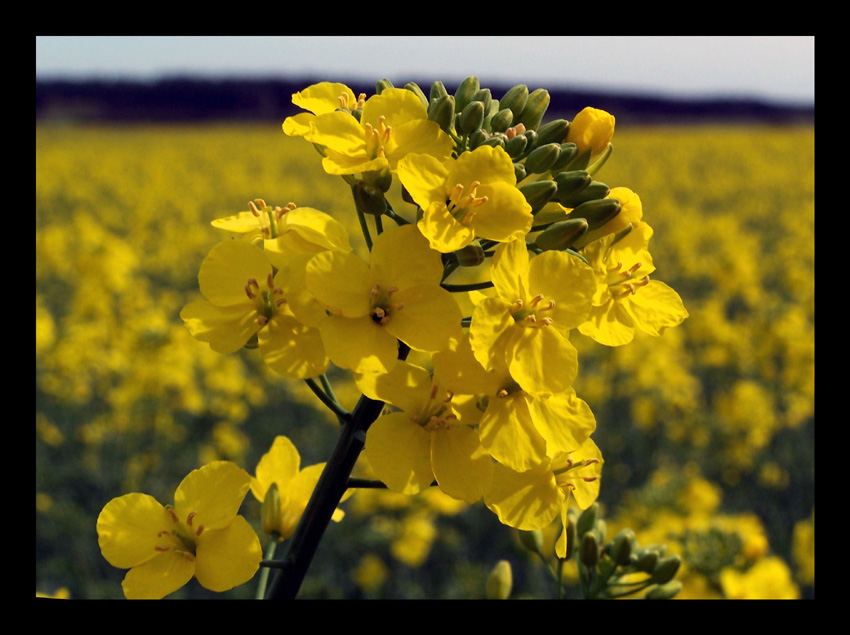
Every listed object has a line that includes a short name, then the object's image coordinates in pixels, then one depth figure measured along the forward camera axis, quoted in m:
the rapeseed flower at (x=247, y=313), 0.21
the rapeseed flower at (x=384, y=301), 0.20
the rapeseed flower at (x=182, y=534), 0.21
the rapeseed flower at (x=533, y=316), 0.20
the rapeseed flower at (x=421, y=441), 0.20
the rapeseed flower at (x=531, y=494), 0.21
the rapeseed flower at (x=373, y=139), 0.21
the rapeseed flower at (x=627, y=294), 0.21
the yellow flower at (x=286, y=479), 0.23
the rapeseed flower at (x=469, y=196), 0.20
